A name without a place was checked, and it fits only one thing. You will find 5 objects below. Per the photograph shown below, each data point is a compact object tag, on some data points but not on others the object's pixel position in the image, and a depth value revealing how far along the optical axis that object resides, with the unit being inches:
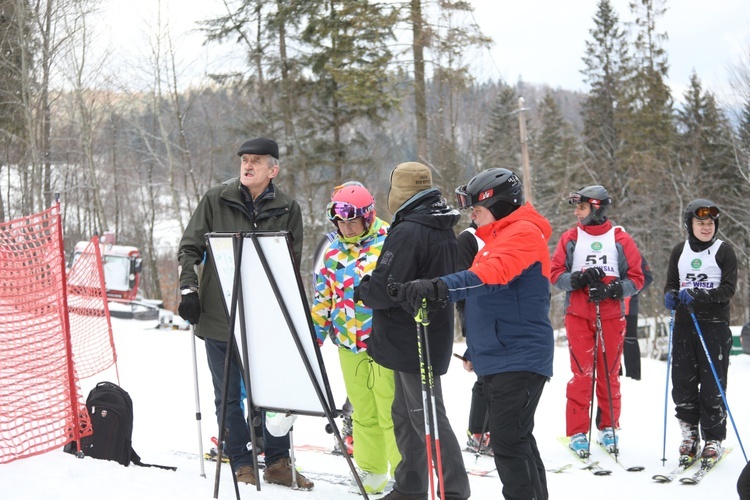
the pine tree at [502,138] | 1247.4
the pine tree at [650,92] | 1362.0
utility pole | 812.6
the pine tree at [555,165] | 1254.9
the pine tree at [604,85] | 1510.8
